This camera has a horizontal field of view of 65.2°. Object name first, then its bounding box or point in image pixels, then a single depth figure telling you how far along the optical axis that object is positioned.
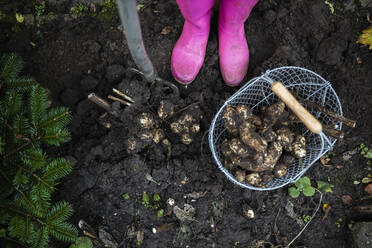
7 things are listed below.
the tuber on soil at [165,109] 1.97
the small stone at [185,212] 2.09
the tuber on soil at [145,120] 1.92
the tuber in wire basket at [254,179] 1.91
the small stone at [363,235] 2.06
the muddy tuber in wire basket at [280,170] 1.94
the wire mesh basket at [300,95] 1.99
